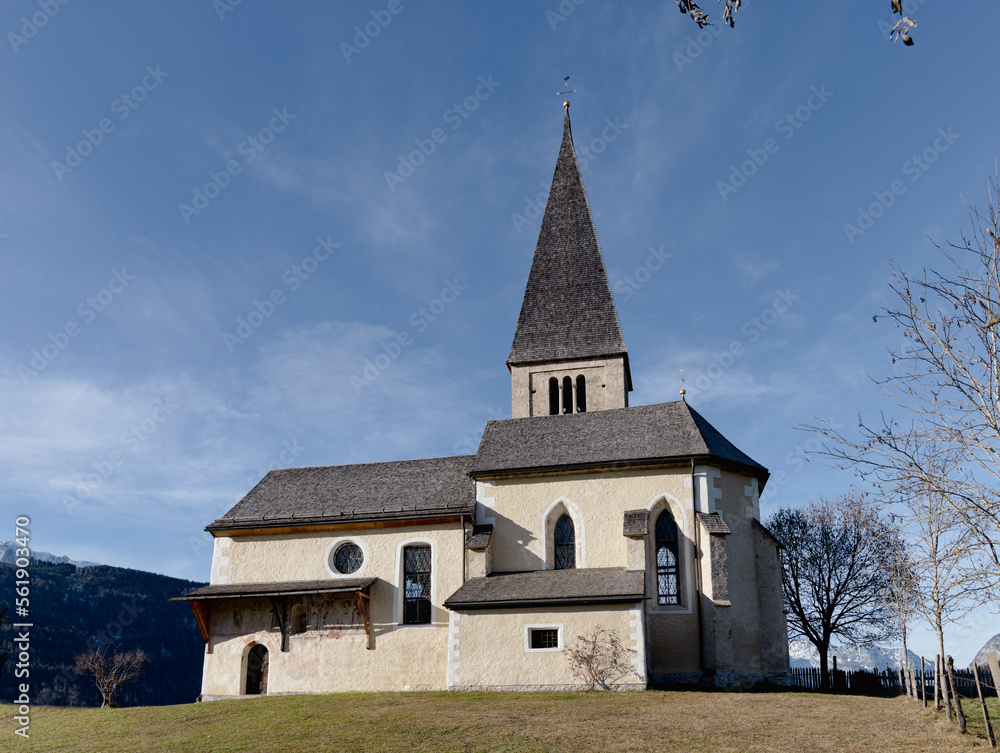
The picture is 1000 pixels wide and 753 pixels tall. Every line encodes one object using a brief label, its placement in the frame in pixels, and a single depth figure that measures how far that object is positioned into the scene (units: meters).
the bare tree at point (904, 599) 19.55
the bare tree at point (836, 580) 34.97
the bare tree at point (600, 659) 19.94
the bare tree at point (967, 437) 8.37
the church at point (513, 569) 21.50
